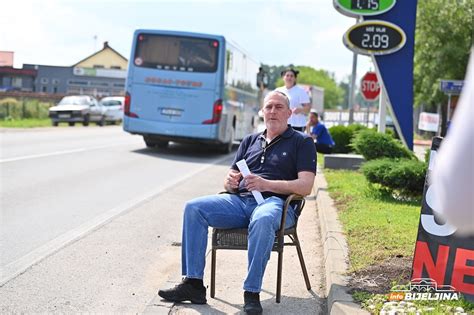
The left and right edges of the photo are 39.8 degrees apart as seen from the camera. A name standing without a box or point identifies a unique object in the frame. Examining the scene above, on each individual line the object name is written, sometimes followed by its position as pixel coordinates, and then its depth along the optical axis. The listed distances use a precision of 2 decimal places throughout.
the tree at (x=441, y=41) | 30.53
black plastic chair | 4.93
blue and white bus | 18.42
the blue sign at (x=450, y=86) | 22.33
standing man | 10.66
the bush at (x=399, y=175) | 8.78
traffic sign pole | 12.49
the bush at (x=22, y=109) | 34.41
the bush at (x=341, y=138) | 16.97
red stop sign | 22.95
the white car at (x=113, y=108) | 41.59
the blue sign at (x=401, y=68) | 12.31
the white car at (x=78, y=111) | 33.88
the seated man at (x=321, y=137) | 13.55
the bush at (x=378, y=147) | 10.59
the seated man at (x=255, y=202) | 4.73
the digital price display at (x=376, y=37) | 12.31
